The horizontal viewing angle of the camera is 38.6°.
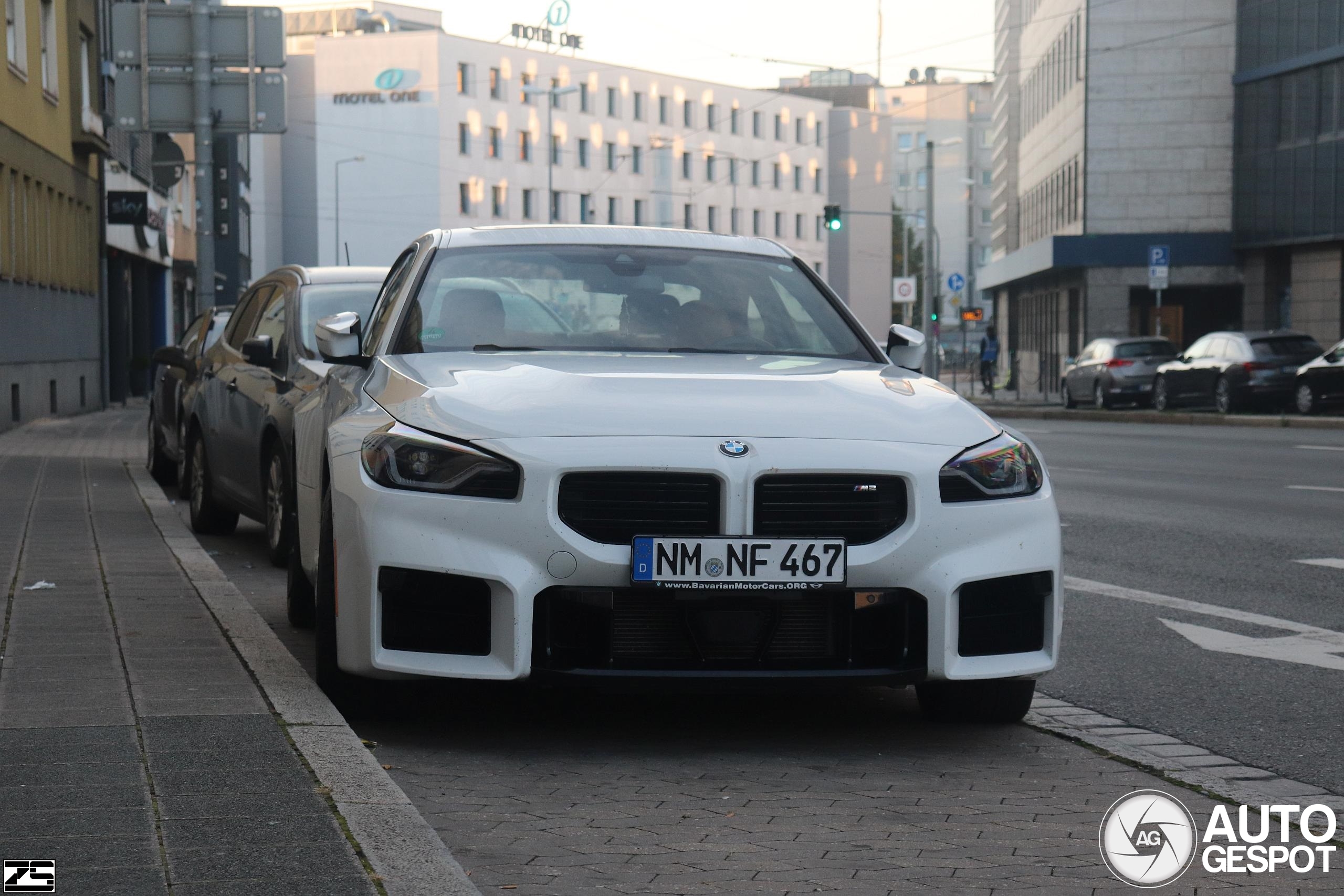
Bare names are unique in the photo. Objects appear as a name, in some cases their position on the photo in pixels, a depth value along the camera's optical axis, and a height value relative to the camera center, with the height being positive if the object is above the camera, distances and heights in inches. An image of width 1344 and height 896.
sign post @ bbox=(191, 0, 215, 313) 784.3 +83.3
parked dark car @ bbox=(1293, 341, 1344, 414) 1189.7 -37.5
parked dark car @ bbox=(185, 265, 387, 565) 364.2 -16.0
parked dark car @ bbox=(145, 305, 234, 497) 539.5 -20.1
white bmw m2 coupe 199.5 -22.5
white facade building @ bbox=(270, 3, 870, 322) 3863.2 +370.5
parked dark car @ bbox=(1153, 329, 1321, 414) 1279.5 -31.3
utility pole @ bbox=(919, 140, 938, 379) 1958.7 +16.3
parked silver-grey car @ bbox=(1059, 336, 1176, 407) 1499.8 -37.2
